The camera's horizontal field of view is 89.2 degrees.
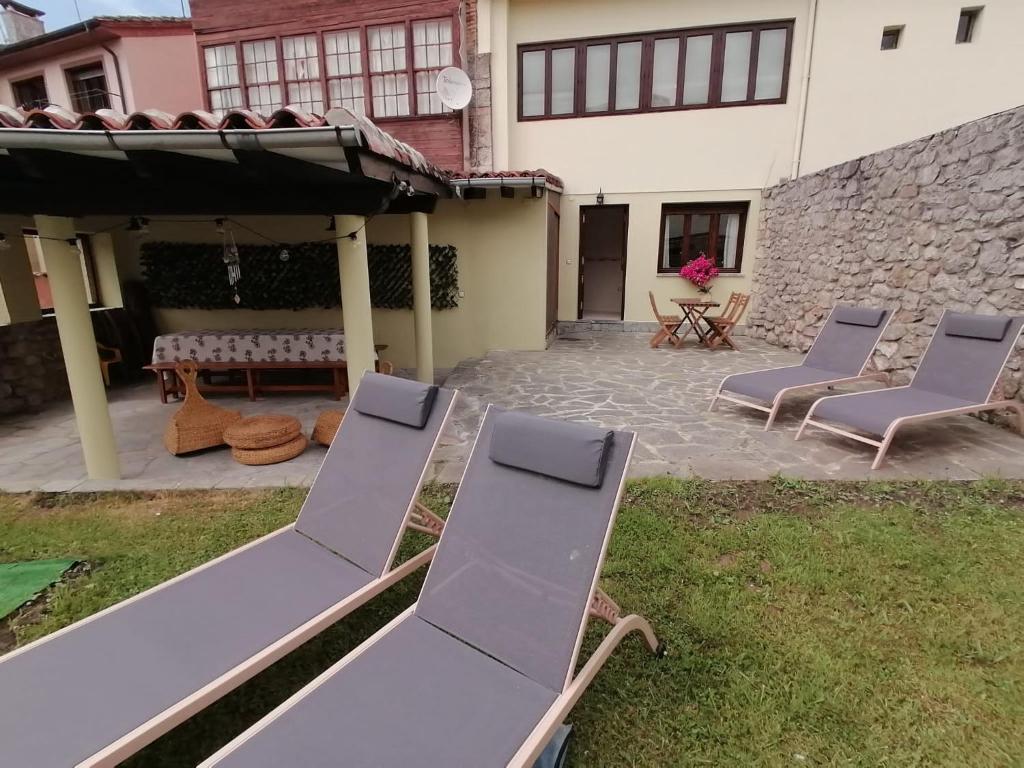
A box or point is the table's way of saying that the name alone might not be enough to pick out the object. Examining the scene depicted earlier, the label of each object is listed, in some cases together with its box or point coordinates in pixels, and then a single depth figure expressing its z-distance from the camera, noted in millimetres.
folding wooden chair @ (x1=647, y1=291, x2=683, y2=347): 9125
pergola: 2877
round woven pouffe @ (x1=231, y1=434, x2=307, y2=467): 4453
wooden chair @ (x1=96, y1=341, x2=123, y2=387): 7338
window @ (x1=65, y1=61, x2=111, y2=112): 12219
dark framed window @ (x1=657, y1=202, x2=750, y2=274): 10383
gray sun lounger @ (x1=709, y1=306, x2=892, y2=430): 5105
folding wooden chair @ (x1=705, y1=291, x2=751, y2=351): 8852
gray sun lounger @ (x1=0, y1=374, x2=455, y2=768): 1610
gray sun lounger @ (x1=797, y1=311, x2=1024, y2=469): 4145
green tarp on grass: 2771
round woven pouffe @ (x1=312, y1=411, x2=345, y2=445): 4711
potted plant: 9859
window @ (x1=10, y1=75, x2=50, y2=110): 12938
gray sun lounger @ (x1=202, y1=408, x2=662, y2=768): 1535
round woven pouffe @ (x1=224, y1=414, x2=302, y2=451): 4426
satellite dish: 9344
